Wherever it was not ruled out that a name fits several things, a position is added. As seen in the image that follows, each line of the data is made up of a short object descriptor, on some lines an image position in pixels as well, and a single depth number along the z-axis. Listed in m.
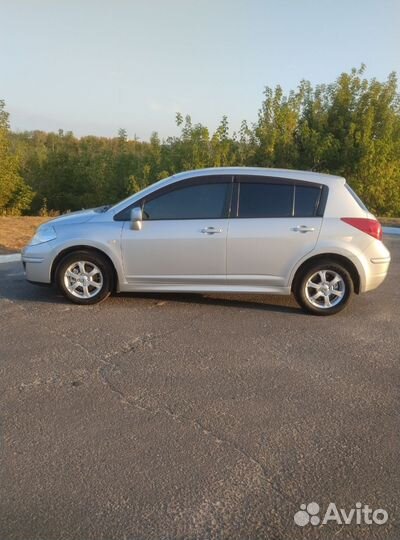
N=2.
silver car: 5.73
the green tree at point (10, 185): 21.90
